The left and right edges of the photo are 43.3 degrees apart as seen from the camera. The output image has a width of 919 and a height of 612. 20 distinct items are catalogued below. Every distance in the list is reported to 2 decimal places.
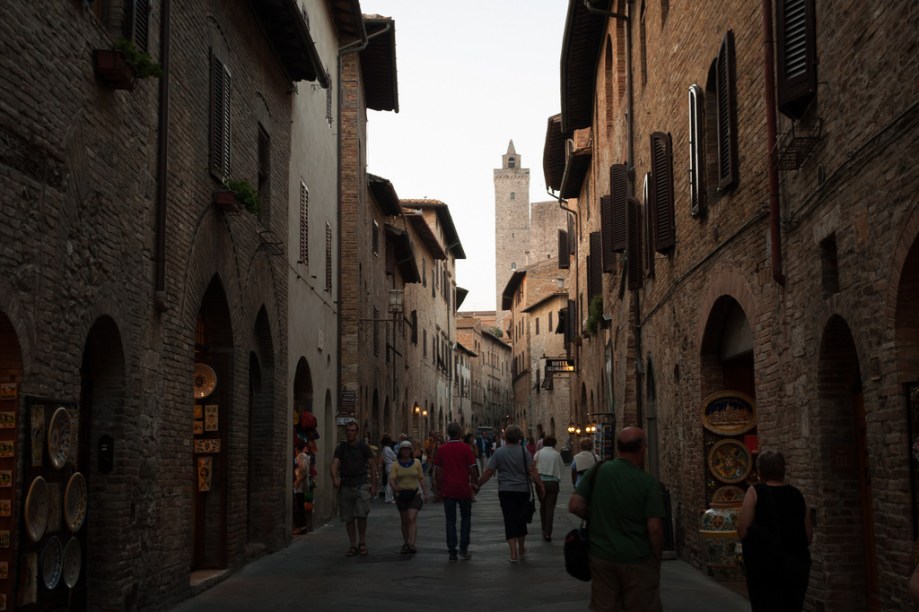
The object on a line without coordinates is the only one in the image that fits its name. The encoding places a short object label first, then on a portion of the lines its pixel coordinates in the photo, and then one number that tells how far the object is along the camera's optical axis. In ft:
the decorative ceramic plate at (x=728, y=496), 39.75
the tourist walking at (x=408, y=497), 48.01
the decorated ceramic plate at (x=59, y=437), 24.96
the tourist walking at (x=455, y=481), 45.98
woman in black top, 21.65
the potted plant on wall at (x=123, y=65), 27.37
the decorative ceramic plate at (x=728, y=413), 39.45
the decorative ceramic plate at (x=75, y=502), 26.53
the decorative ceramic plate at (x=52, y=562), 24.97
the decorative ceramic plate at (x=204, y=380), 41.81
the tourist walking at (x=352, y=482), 47.11
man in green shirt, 22.04
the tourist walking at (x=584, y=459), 56.13
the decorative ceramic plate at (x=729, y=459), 40.27
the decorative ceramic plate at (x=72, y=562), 26.58
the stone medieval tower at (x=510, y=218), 339.98
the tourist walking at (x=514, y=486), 44.87
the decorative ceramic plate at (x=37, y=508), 23.79
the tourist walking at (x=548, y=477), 54.13
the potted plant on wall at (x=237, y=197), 40.22
